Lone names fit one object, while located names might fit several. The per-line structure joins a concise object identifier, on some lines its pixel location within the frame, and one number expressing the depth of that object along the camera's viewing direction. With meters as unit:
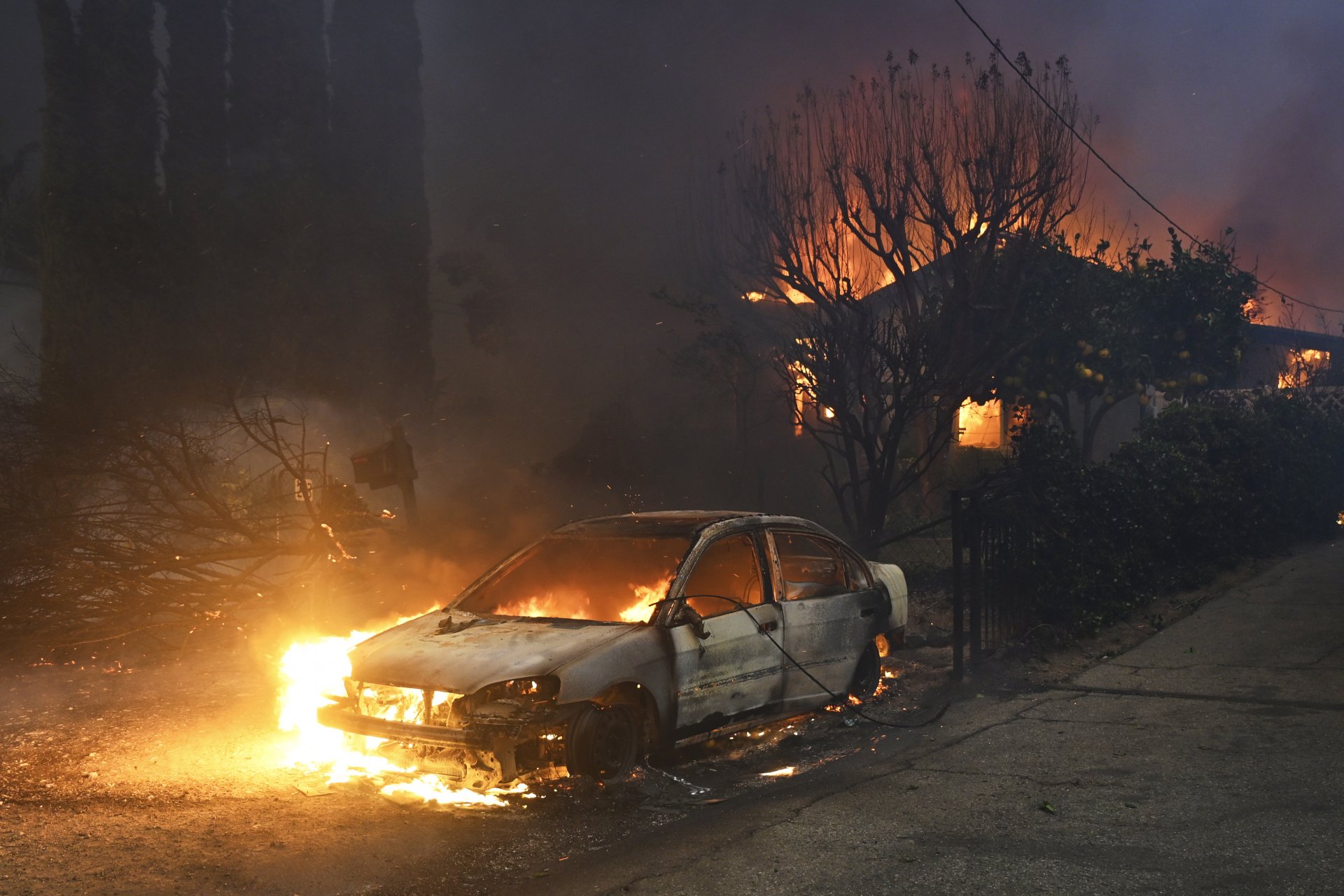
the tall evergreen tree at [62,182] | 20.95
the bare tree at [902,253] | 13.28
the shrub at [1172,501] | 9.70
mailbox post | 12.16
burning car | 5.33
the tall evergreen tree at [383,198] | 25.72
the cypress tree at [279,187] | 24.22
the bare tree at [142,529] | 9.12
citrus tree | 19.11
